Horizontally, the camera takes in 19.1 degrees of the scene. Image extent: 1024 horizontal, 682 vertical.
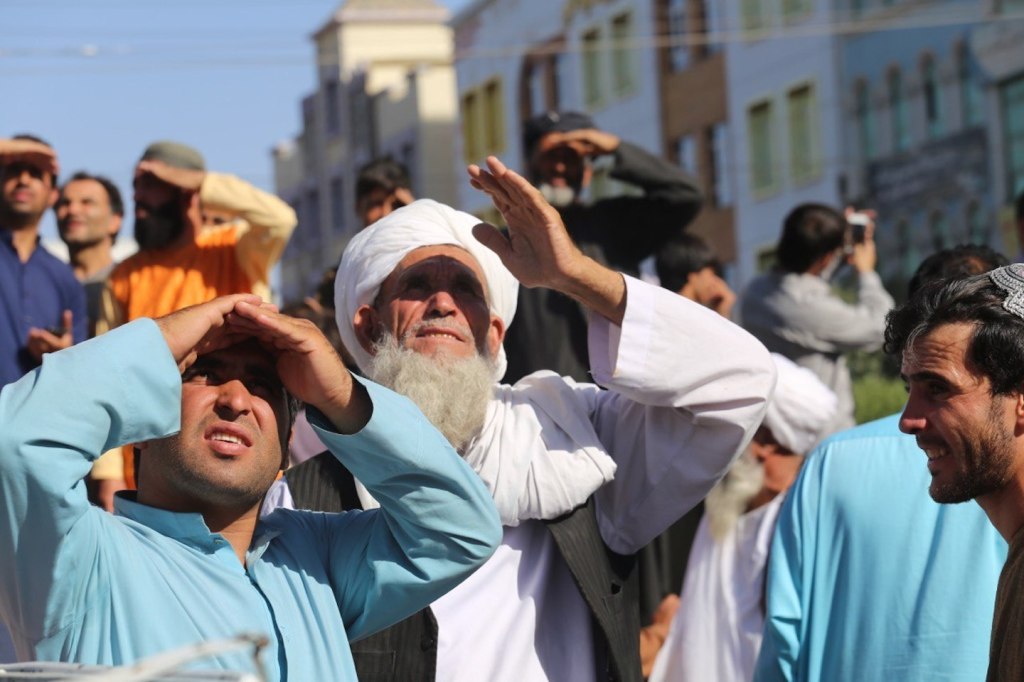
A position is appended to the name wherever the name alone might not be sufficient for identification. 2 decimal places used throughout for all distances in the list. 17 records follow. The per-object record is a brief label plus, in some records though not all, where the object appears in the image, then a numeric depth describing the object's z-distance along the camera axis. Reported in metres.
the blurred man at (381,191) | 11.84
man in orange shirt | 10.55
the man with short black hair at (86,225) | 12.85
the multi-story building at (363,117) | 72.13
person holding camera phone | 12.34
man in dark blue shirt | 10.28
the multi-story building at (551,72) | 57.60
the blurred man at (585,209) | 9.87
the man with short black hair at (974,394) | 5.91
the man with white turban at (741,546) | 9.68
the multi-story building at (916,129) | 44.39
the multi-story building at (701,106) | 54.09
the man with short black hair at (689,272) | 12.14
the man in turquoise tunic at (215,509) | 5.05
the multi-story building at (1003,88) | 42.77
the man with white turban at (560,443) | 6.70
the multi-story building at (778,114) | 49.50
